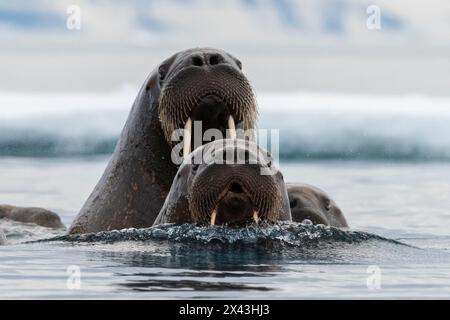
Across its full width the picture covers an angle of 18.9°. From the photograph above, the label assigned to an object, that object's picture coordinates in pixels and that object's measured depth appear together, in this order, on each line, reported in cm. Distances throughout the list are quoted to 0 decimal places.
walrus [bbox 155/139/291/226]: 972
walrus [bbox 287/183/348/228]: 1253
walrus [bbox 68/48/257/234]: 1101
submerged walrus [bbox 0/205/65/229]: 1553
